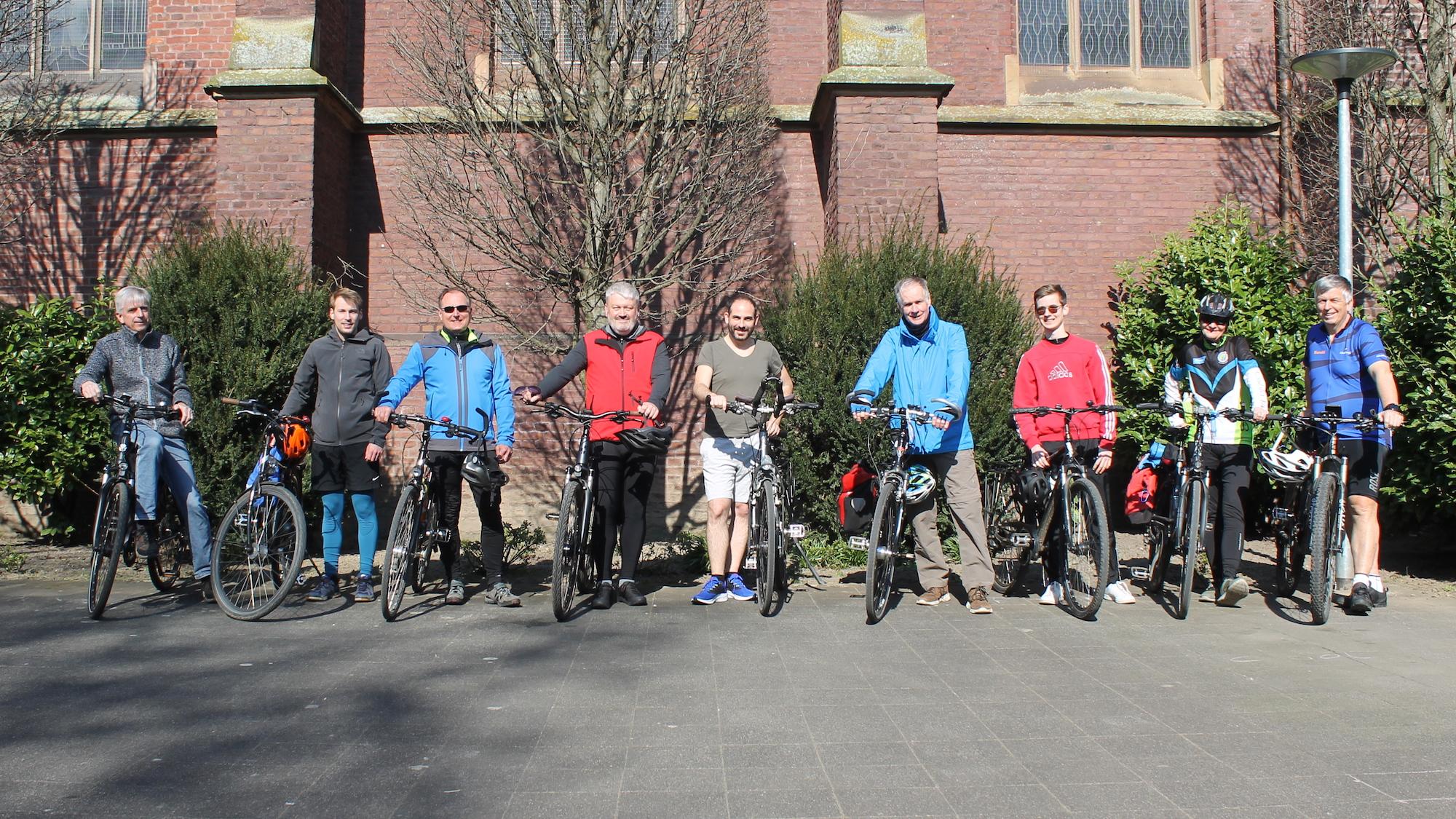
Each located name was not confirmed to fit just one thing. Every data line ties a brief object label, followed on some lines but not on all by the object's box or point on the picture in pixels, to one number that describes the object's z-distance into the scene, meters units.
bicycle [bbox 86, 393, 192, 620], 5.82
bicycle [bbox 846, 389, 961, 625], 5.74
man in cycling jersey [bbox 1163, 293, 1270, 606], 6.27
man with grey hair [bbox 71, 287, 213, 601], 6.19
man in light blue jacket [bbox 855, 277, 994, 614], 6.16
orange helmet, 6.33
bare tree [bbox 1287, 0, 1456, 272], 9.24
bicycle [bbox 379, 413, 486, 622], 5.77
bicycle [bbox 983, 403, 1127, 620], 5.75
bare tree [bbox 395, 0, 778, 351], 8.05
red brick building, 10.09
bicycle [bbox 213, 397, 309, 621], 5.78
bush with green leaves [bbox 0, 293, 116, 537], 8.09
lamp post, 7.21
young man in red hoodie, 6.20
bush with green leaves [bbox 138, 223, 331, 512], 7.81
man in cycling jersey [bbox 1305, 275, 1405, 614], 6.14
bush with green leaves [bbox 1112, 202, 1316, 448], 8.84
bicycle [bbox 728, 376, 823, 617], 5.91
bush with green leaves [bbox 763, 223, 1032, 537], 7.65
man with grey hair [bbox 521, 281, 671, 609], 6.19
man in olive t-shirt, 6.36
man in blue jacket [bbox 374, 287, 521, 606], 6.26
